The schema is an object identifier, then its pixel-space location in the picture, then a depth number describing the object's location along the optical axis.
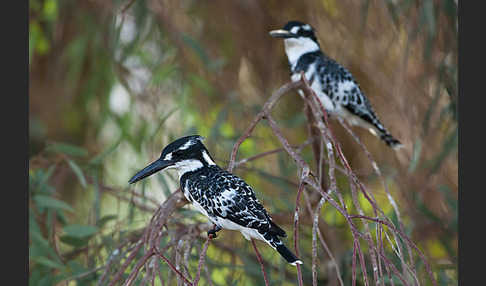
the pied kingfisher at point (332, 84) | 4.89
